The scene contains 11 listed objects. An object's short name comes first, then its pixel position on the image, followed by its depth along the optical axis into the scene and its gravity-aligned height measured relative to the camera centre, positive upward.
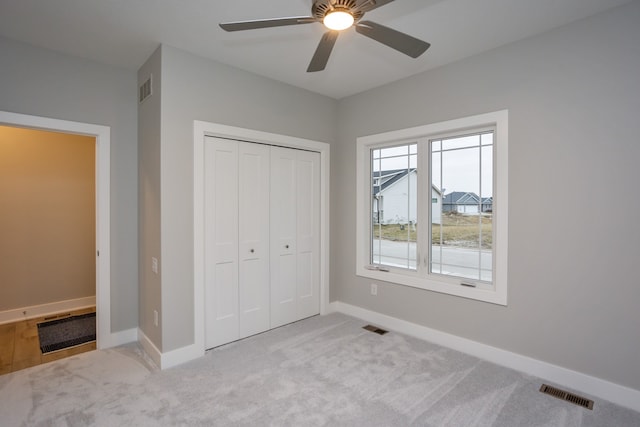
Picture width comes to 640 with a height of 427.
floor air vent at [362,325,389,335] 3.52 -1.33
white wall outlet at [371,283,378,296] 3.80 -0.94
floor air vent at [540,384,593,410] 2.25 -1.35
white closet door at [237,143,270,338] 3.36 -0.30
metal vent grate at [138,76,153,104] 3.00 +1.15
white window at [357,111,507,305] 2.91 +0.03
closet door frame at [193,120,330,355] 2.97 +0.14
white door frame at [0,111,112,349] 3.16 -0.27
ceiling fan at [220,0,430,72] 1.57 +0.97
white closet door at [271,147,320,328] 3.66 -0.30
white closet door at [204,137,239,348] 3.11 -0.31
